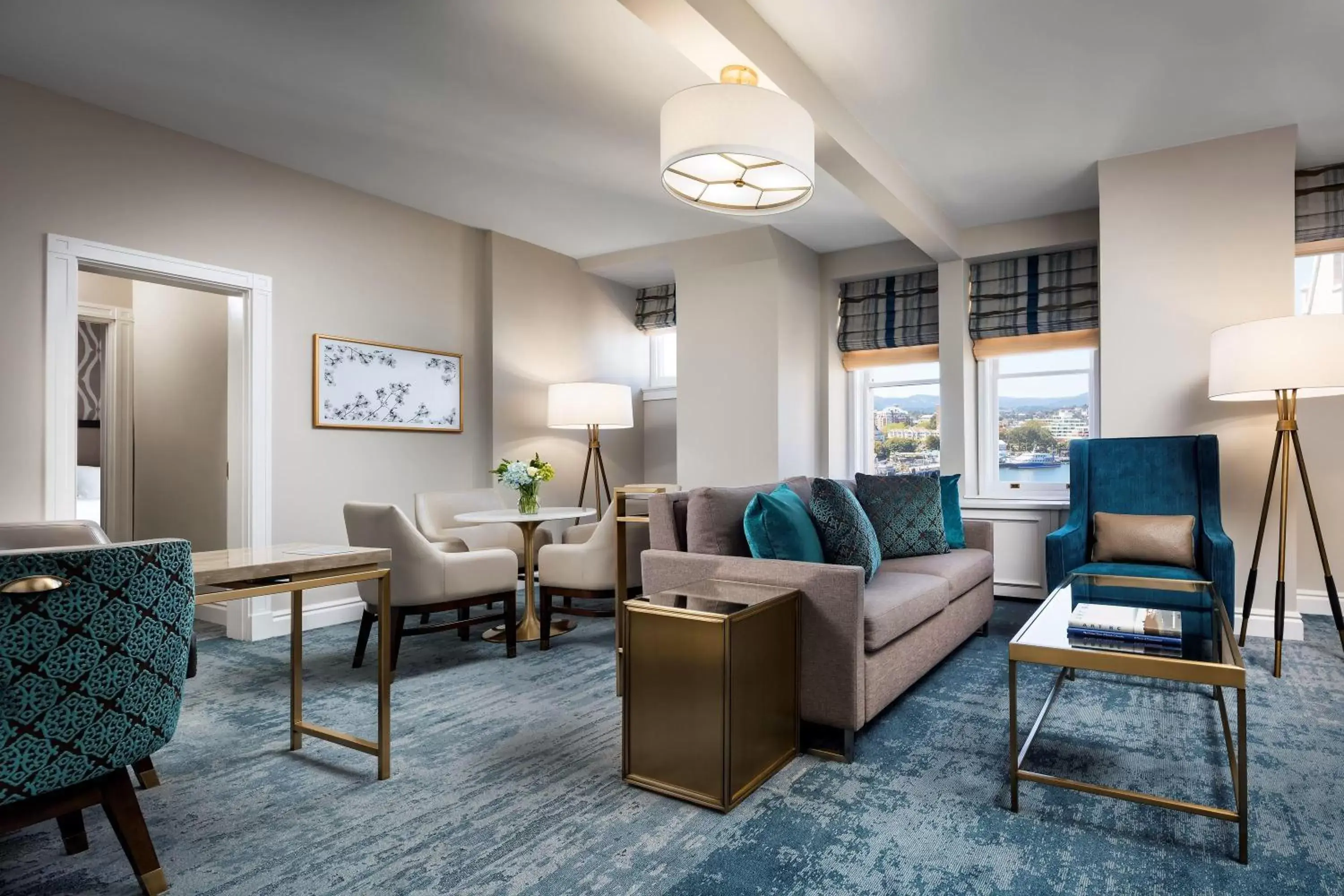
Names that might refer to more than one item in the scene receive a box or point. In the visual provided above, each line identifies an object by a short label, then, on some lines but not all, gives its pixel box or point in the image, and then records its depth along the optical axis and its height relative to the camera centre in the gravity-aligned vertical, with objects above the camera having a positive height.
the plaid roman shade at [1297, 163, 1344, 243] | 4.16 +1.36
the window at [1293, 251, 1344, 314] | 4.32 +0.96
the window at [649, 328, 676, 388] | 6.78 +0.86
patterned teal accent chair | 1.31 -0.40
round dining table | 3.91 -0.57
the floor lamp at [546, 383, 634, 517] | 5.32 +0.33
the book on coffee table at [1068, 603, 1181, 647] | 2.02 -0.50
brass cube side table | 1.96 -0.66
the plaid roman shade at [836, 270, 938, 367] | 5.61 +1.05
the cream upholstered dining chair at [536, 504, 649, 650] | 3.70 -0.55
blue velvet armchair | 3.51 -0.20
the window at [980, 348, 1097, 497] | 5.10 +0.24
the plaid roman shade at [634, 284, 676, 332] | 6.49 +1.27
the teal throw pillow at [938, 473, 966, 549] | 3.89 -0.34
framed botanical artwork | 4.40 +0.43
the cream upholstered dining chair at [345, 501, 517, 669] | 3.22 -0.52
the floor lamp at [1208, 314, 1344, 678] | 3.10 +0.34
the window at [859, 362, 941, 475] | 5.73 +0.25
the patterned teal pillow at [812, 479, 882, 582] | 2.80 -0.28
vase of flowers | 4.14 -0.14
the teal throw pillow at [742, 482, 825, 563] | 2.61 -0.28
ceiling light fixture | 2.38 +1.03
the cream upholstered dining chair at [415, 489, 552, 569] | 4.38 -0.43
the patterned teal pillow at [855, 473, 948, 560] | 3.63 -0.30
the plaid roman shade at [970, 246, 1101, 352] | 5.00 +1.06
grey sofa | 2.29 -0.52
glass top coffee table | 1.77 -0.52
